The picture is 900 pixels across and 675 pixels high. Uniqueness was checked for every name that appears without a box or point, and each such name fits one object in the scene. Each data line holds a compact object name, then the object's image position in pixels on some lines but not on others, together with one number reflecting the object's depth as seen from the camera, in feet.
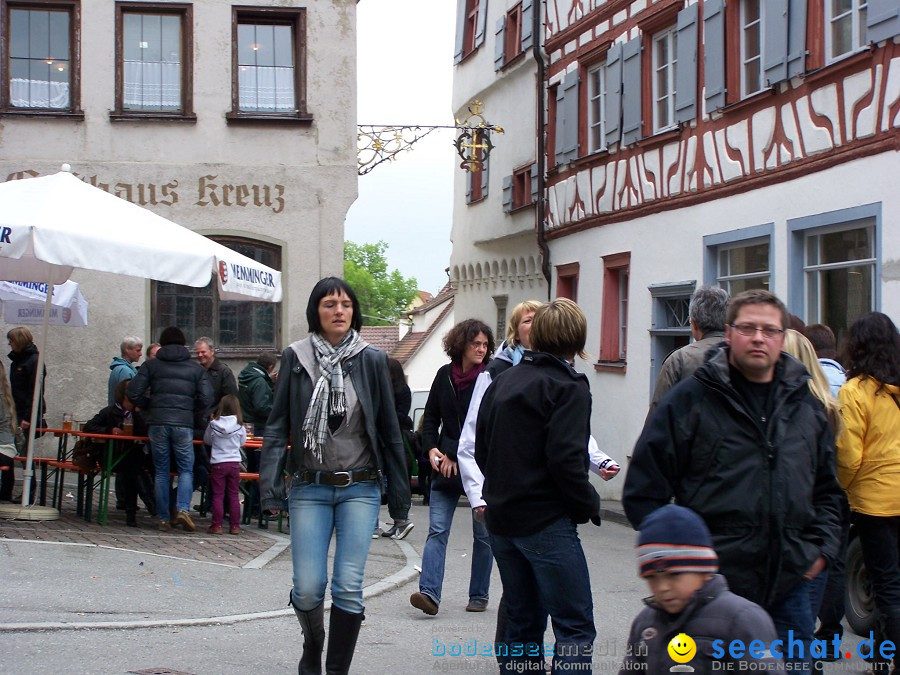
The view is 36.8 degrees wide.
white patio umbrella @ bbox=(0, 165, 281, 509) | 34.30
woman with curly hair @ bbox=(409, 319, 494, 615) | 27.30
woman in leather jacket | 19.71
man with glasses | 14.30
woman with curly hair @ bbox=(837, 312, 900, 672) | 20.95
